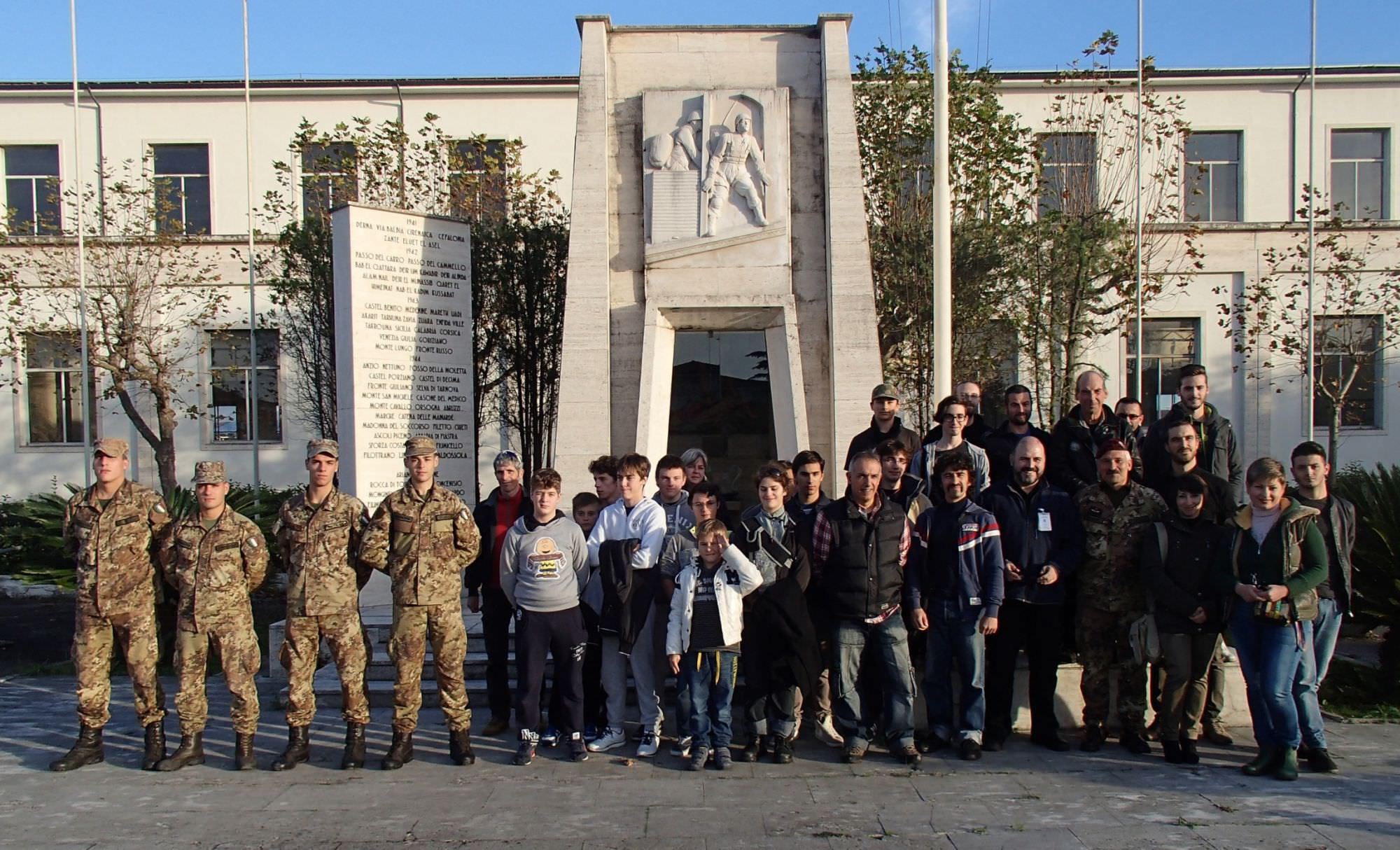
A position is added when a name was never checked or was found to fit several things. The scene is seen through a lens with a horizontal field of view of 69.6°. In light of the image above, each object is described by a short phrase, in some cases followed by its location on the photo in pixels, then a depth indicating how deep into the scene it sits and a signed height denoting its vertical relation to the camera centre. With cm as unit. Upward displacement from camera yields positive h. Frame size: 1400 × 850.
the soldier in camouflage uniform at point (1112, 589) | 605 -116
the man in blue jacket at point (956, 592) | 599 -117
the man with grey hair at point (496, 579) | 682 -121
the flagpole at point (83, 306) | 1371 +137
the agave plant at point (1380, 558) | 767 -127
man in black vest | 598 -117
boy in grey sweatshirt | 606 -123
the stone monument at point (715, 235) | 993 +165
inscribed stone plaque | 899 +53
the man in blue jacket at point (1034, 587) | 611 -115
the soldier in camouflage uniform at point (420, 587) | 600 -111
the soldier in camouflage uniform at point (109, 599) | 613 -119
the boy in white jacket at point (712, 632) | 588 -136
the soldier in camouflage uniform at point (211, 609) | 606 -125
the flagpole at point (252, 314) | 1513 +135
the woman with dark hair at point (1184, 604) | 588 -121
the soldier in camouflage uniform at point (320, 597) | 602 -117
